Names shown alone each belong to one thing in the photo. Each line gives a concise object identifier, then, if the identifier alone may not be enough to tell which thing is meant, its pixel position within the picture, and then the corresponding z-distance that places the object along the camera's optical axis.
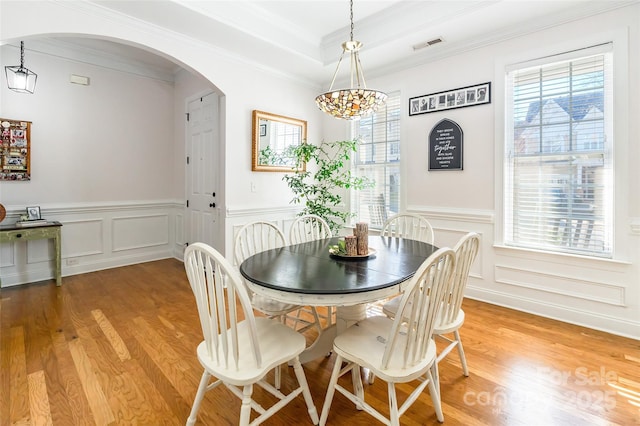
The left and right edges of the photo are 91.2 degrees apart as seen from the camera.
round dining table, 1.47
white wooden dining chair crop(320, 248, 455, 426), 1.32
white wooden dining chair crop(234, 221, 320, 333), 2.05
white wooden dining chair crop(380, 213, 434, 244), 2.86
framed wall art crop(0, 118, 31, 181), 3.64
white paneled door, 4.24
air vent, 3.25
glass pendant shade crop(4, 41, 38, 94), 3.21
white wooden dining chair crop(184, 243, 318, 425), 1.32
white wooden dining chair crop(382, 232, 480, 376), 1.68
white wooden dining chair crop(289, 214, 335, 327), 2.87
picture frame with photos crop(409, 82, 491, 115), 3.25
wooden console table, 3.44
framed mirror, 3.88
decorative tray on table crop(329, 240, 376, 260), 2.02
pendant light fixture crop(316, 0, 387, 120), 2.12
